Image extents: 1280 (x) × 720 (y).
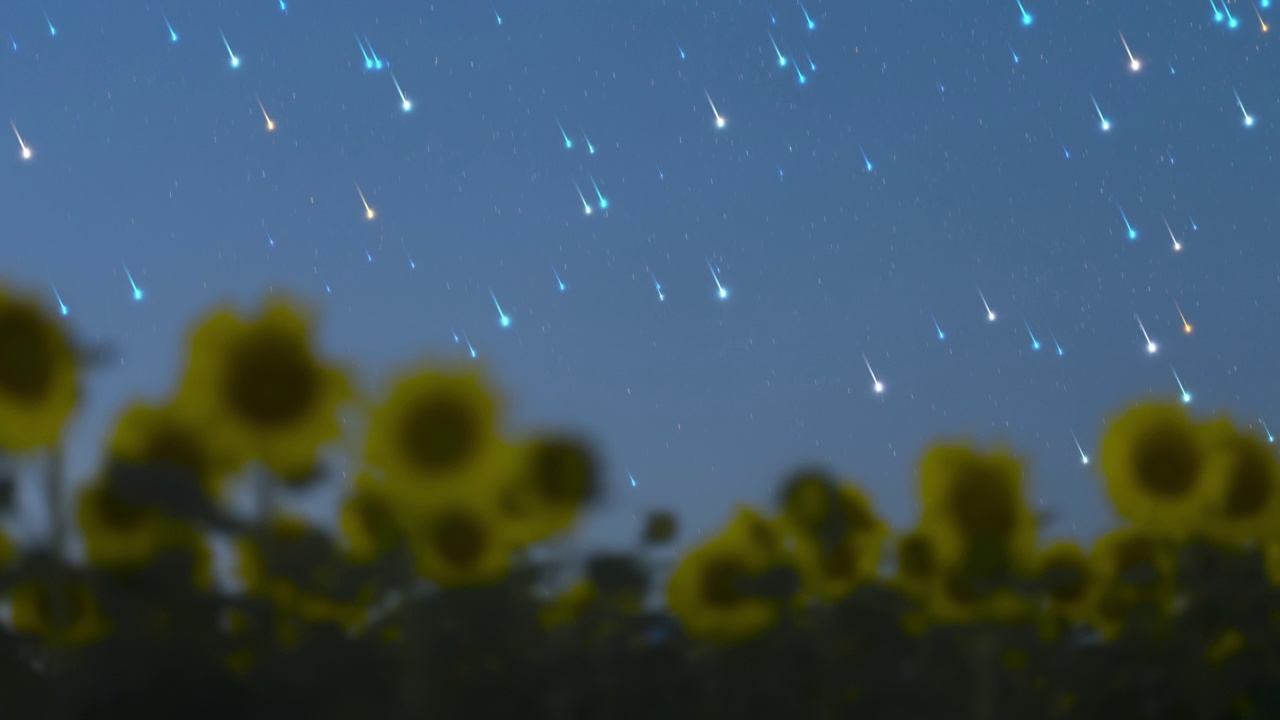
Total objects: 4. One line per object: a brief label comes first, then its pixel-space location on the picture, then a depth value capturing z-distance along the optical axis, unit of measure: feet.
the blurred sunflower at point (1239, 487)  8.13
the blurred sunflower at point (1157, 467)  8.20
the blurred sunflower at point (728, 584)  6.06
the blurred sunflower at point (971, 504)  6.76
